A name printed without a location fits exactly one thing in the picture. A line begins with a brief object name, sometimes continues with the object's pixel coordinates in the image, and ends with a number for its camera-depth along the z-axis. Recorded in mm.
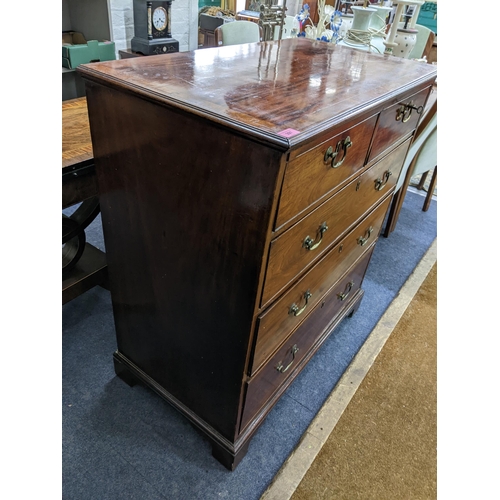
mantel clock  2547
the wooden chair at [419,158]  1908
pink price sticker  621
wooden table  1214
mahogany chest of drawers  705
